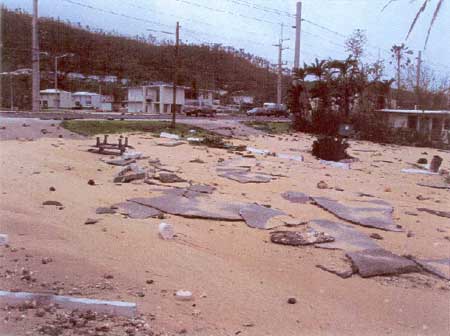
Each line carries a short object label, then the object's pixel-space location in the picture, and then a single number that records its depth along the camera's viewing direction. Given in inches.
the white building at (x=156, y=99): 2252.7
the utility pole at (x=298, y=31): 1253.7
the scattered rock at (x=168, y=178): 344.2
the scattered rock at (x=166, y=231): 209.5
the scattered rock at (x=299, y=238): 214.7
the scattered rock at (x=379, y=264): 182.9
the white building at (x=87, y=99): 2632.4
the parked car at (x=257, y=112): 1863.9
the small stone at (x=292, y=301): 154.6
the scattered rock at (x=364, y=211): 258.8
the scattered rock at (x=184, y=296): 151.1
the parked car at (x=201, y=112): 1636.3
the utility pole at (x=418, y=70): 1540.4
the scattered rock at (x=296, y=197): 310.6
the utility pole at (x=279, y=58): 2076.5
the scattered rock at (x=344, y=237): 212.5
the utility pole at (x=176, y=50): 831.7
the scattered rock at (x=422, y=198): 362.1
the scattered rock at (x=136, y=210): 245.3
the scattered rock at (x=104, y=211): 245.4
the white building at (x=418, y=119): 1202.0
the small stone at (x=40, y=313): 131.2
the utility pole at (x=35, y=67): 1497.5
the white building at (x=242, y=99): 3068.4
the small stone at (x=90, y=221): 225.5
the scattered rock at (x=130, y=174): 335.6
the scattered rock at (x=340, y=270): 180.2
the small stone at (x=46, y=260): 170.1
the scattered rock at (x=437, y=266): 186.2
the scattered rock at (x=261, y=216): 241.6
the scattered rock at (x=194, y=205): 252.2
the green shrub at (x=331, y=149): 612.4
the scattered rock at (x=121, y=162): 413.2
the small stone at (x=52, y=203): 254.5
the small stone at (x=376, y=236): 232.0
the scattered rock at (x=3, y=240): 183.2
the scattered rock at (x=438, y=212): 297.6
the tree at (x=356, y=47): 1430.9
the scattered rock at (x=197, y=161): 465.6
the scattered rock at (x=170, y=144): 576.9
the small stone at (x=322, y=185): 367.2
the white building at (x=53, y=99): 2546.8
